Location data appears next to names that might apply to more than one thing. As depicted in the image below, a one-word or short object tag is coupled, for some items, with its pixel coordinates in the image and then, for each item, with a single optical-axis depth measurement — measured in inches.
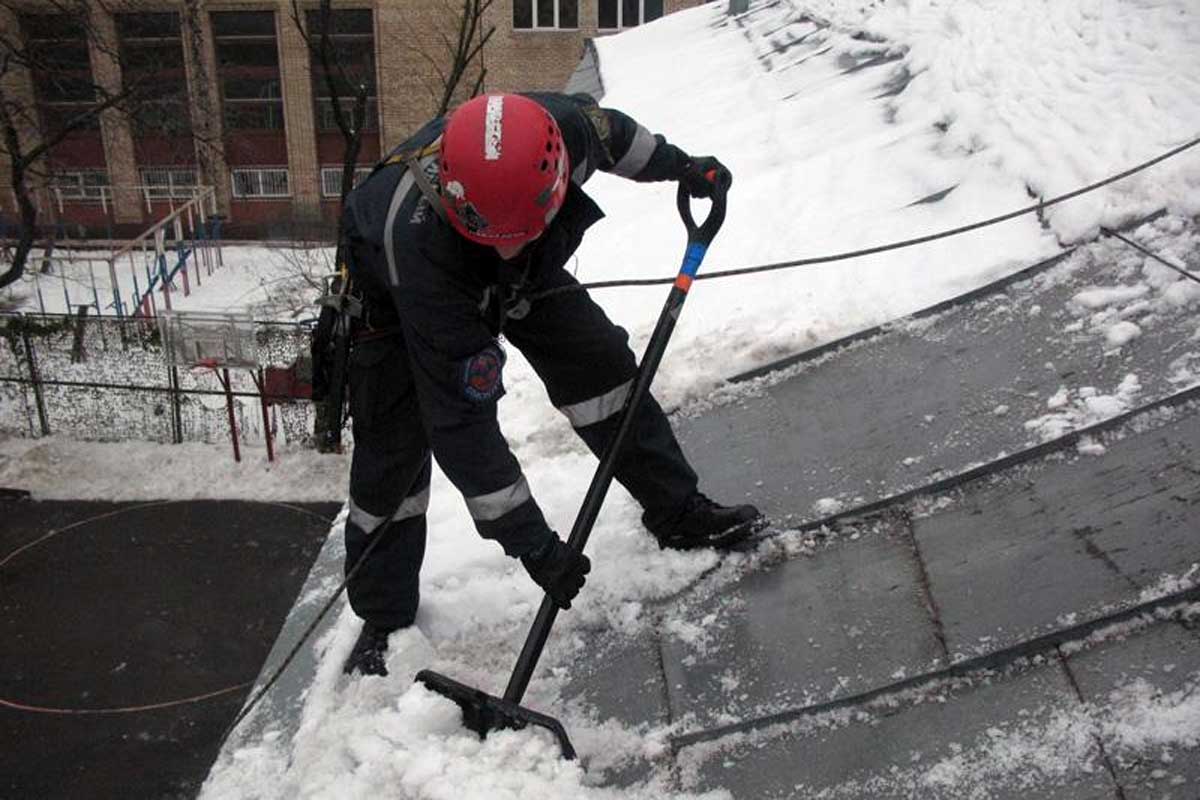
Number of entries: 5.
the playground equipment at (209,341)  365.4
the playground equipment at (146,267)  724.0
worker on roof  95.6
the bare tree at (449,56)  919.0
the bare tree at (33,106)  449.3
